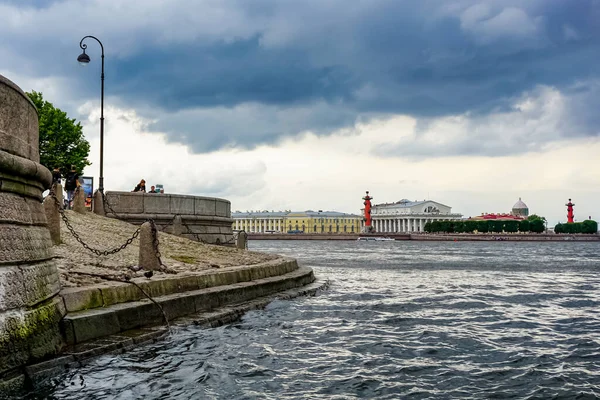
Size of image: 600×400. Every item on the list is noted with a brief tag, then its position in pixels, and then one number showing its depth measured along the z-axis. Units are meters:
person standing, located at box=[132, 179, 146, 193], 23.31
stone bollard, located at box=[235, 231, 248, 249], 23.28
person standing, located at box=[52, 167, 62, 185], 17.45
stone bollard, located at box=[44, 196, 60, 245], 12.08
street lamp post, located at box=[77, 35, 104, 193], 19.88
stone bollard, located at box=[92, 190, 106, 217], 19.73
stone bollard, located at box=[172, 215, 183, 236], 20.68
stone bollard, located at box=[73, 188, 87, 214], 17.66
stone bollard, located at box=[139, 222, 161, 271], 11.47
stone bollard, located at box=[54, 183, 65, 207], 15.54
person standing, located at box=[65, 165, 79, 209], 20.27
